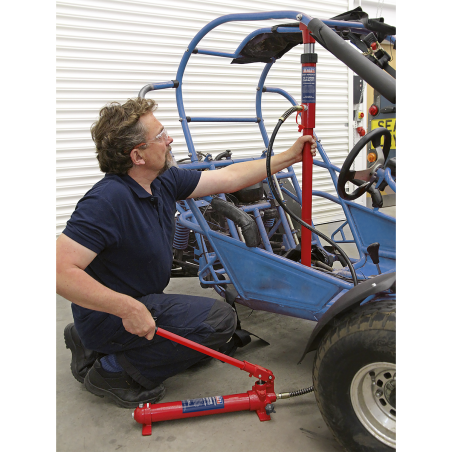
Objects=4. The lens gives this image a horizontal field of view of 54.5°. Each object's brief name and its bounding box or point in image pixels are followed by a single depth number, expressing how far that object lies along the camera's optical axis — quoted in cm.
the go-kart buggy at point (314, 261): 157
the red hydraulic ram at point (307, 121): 211
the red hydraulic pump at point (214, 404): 195
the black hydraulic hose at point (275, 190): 208
